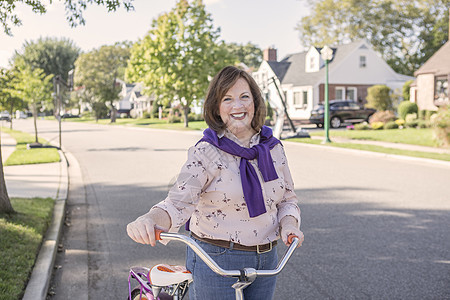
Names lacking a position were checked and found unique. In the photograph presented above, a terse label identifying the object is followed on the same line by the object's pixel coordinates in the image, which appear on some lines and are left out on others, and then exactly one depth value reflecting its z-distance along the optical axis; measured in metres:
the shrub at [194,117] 52.84
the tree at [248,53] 88.50
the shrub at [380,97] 36.03
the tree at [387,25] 57.03
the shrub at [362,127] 27.75
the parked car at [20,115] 102.56
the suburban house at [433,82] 33.72
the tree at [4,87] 23.75
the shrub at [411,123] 28.00
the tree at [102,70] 62.69
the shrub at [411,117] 29.46
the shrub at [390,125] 27.52
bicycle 2.07
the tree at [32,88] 22.62
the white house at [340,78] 42.94
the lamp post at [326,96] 20.29
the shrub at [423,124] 27.16
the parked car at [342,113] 31.90
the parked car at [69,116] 88.61
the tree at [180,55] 38.50
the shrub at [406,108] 30.81
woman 2.39
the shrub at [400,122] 28.47
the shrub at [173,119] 50.88
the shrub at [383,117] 29.00
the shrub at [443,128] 17.08
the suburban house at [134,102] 77.91
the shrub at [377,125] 27.62
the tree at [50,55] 88.44
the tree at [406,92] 40.15
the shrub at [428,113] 30.31
